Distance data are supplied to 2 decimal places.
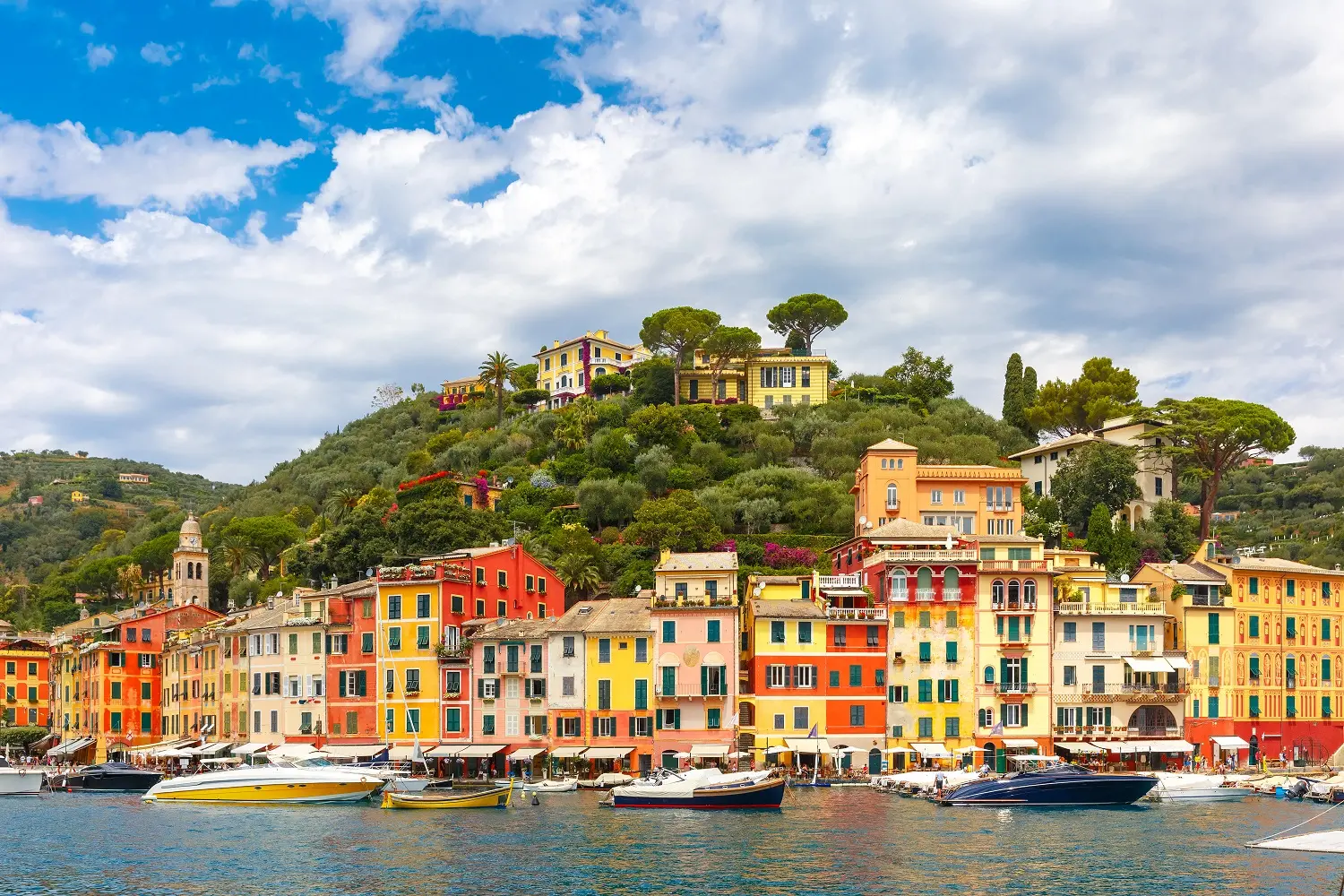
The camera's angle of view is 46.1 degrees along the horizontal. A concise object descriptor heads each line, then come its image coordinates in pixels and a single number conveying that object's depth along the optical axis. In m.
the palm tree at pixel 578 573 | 105.69
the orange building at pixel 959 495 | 113.38
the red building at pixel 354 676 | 91.06
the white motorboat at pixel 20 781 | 89.19
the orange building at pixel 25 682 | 123.88
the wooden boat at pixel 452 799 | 73.38
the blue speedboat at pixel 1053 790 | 74.44
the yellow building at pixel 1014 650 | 88.38
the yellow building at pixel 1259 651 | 91.31
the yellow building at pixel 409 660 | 89.75
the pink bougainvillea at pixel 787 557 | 108.00
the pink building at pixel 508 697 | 87.69
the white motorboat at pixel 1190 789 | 78.31
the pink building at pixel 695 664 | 85.38
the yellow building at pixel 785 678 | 86.50
